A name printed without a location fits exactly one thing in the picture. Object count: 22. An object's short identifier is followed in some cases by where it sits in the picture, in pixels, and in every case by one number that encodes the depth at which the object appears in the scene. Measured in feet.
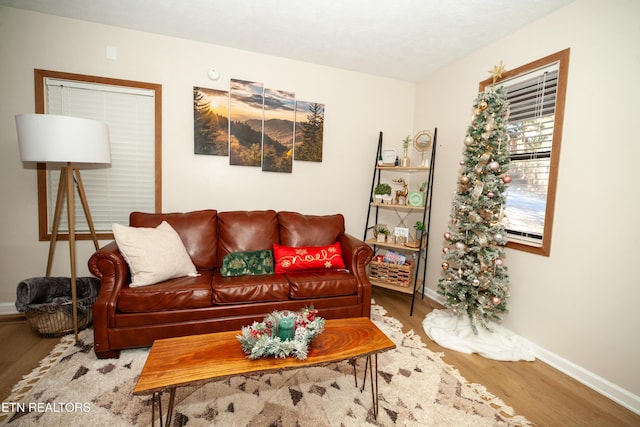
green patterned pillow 8.25
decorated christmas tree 7.63
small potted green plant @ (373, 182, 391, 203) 11.16
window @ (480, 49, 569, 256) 7.32
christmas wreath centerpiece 4.56
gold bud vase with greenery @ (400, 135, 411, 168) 10.91
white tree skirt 7.46
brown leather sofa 6.67
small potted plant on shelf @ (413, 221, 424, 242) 10.29
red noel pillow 8.70
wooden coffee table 4.04
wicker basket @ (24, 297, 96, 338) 7.31
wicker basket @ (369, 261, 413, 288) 10.29
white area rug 5.10
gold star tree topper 8.25
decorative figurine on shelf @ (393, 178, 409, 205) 11.00
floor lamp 6.73
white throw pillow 7.00
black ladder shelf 10.19
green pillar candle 4.87
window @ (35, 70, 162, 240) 8.72
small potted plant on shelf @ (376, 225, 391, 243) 11.06
